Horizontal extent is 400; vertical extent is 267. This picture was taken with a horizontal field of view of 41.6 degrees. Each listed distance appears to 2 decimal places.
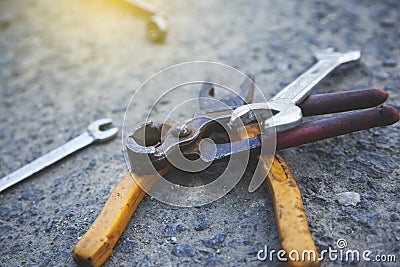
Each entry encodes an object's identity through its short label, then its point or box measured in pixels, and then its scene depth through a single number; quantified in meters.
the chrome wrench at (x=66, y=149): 0.46
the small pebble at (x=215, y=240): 0.39
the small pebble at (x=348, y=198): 0.41
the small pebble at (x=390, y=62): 0.54
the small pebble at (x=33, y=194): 0.45
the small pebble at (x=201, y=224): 0.40
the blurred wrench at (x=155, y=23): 0.61
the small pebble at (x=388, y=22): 0.59
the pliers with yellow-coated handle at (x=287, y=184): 0.36
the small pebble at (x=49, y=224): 0.42
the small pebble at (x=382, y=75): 0.52
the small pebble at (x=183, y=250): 0.39
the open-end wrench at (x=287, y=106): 0.40
